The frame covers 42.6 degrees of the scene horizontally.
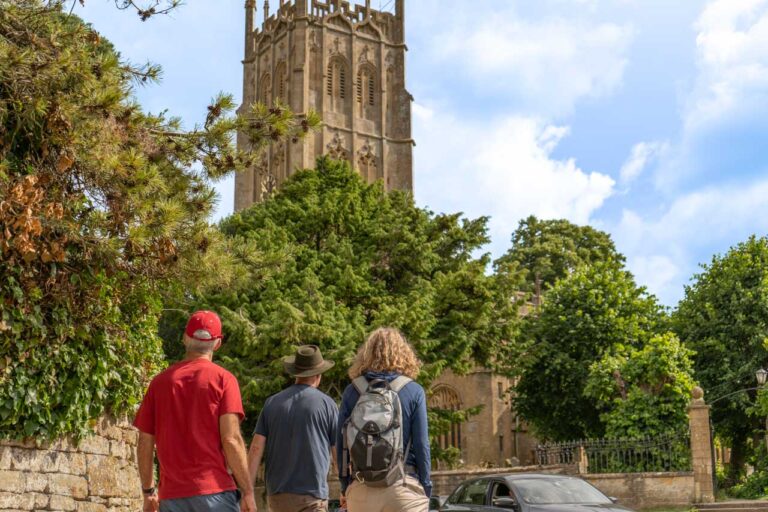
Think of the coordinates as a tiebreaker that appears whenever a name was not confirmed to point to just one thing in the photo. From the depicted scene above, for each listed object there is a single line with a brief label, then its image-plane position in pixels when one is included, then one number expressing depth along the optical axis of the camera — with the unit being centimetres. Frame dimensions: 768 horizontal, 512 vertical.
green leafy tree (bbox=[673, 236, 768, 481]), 3409
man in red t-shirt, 554
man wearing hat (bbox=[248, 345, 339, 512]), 648
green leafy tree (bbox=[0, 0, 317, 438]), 1019
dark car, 1215
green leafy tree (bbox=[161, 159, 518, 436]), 2425
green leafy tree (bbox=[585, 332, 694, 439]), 2912
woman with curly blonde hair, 573
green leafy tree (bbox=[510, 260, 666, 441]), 3550
